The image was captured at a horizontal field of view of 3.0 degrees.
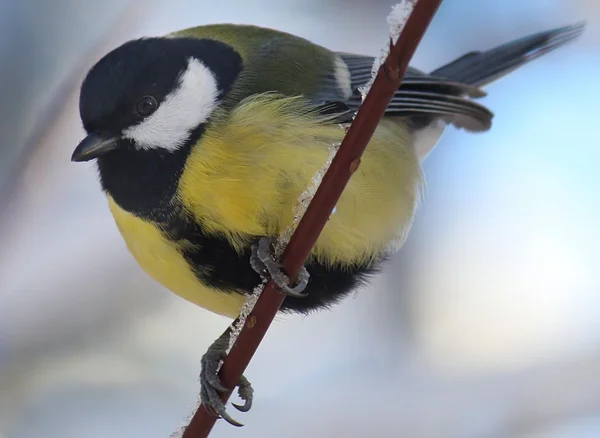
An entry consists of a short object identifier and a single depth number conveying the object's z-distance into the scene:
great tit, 2.53
